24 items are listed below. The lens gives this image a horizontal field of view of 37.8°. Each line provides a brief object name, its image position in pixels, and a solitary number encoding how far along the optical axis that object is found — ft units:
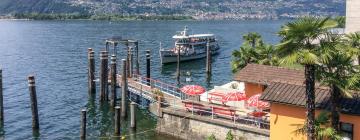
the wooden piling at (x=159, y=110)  135.42
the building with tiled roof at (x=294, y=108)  94.73
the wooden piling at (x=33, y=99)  142.92
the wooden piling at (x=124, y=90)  150.61
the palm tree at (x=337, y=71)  79.71
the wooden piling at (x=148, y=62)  217.50
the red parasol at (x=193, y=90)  138.92
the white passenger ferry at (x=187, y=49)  305.53
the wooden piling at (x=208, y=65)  269.56
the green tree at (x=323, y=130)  82.64
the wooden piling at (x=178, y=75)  256.71
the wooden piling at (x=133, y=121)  141.87
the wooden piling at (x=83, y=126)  129.39
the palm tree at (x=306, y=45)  74.69
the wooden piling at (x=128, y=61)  193.16
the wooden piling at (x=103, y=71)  176.46
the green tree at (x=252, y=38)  205.46
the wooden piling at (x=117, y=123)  134.36
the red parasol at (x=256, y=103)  117.80
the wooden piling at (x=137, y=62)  221.33
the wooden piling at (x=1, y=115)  156.56
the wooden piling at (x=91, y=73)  186.68
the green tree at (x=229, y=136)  113.66
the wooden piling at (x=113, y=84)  171.00
